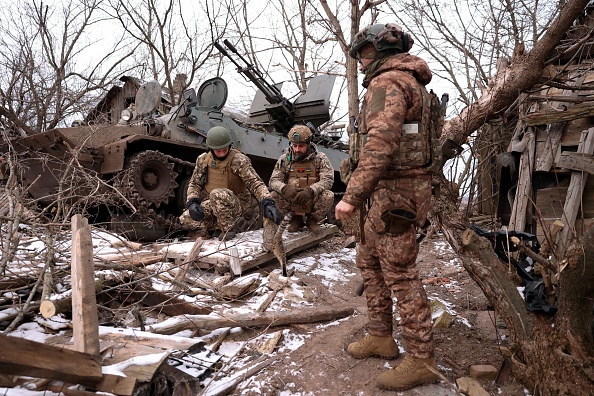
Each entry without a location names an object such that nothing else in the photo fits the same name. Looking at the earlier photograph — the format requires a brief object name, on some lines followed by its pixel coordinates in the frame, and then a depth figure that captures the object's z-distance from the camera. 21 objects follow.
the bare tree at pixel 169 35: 11.80
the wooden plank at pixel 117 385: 2.05
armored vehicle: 6.78
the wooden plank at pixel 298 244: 4.71
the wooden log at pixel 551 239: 2.23
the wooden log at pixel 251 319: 3.08
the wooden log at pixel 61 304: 2.43
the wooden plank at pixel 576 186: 4.75
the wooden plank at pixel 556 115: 4.73
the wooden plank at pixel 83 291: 2.22
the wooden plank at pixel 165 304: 3.46
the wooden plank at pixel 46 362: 1.64
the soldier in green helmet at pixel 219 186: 5.43
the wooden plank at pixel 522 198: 5.19
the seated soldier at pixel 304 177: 5.68
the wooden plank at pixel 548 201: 5.20
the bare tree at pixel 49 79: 10.59
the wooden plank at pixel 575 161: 4.48
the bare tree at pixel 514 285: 2.16
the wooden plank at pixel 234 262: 4.44
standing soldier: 2.45
